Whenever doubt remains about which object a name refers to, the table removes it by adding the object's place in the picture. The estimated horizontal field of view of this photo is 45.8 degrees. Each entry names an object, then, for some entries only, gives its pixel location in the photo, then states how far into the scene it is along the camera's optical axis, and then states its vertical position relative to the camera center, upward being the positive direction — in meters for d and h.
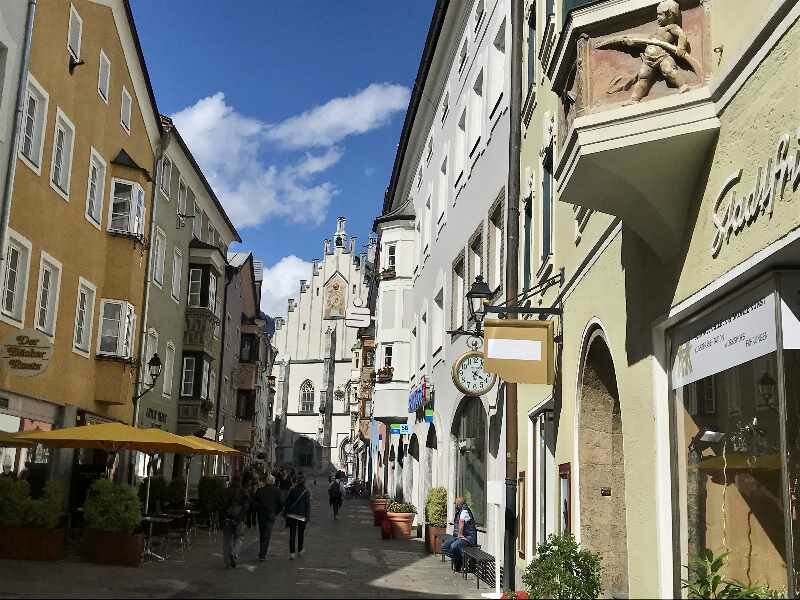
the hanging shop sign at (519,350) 12.23 +1.91
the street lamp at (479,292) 14.59 +3.12
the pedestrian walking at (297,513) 20.05 -0.44
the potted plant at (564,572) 10.05 -0.77
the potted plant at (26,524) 16.47 -0.68
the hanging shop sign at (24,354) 17.06 +2.29
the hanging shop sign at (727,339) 7.11 +1.34
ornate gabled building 102.06 +13.57
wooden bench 15.49 -1.12
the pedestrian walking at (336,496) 39.38 -0.12
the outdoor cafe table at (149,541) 18.36 -1.06
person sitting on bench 18.11 -0.73
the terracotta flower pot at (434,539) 22.44 -0.99
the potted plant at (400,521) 27.91 -0.75
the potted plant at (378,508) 31.23 -0.48
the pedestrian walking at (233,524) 17.42 -0.61
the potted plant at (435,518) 22.56 -0.53
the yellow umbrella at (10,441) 17.29 +0.77
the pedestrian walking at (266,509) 18.98 -0.35
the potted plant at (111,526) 16.84 -0.69
